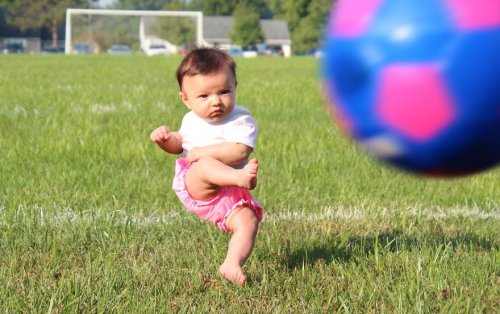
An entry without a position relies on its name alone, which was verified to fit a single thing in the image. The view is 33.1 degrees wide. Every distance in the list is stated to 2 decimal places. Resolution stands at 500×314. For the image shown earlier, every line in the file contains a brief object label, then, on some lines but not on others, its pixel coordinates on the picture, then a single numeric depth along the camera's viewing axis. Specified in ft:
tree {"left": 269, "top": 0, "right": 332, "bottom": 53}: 263.49
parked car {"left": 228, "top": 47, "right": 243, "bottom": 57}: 273.95
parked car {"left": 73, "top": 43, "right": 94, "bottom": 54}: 289.94
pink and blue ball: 5.55
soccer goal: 234.17
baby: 10.00
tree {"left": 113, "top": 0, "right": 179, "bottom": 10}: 460.55
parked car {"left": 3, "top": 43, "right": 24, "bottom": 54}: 302.66
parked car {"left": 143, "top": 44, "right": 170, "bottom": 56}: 254.88
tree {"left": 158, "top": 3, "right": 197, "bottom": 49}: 270.46
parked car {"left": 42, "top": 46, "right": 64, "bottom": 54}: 298.66
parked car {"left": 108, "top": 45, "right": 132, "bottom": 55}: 283.18
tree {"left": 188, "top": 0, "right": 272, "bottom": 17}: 336.70
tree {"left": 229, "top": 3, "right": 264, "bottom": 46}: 263.90
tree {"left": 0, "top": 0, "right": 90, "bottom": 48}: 280.92
